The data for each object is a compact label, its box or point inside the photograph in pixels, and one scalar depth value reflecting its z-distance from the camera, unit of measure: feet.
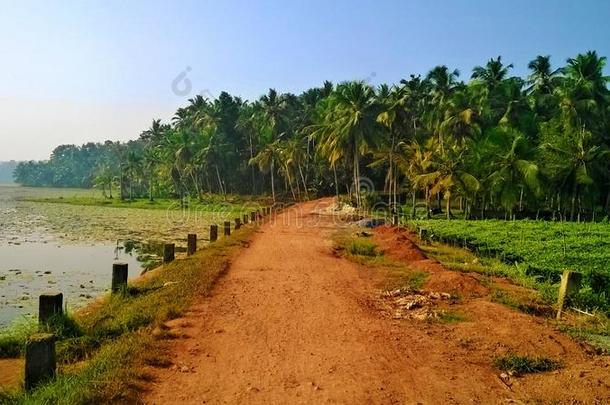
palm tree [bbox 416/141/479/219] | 126.11
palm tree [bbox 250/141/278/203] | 189.67
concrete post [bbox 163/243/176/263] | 58.65
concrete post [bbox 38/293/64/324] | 29.96
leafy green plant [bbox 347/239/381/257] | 66.80
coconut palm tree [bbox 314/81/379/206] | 131.34
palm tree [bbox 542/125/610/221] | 112.88
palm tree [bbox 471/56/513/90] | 165.68
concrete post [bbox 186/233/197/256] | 63.93
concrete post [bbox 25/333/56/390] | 21.49
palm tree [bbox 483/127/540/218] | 119.96
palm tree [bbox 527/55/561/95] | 160.84
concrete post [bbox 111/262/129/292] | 41.98
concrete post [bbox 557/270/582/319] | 35.63
